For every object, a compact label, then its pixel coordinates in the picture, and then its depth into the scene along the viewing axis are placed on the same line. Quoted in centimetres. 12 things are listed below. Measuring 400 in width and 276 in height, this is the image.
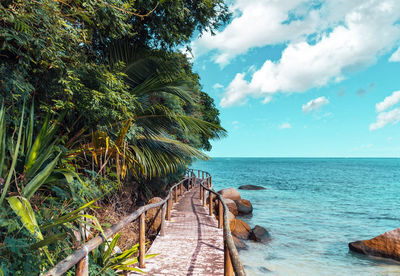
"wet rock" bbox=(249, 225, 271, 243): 971
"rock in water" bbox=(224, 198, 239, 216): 1319
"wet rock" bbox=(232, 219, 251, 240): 970
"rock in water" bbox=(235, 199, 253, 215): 1535
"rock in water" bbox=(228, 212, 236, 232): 925
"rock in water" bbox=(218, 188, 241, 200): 1683
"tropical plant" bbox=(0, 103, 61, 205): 269
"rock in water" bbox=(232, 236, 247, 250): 855
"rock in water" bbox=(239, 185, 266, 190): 3106
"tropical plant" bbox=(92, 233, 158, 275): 342
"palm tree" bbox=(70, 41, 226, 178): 618
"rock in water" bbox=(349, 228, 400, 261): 782
